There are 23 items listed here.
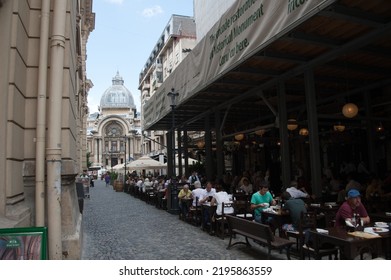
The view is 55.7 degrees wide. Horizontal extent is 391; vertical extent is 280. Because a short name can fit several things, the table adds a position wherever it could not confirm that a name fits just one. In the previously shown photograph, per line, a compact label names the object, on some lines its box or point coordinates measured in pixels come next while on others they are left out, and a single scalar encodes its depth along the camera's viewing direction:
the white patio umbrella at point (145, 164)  28.42
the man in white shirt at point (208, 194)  10.46
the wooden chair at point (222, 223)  8.97
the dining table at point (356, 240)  4.99
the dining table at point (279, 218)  7.70
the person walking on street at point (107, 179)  46.37
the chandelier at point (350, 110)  10.22
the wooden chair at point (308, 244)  5.80
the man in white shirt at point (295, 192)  9.45
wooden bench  6.39
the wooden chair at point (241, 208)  9.93
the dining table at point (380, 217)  7.03
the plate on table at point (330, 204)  8.98
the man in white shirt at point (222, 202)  9.32
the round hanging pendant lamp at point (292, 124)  13.31
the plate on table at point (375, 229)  5.51
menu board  4.46
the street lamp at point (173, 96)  13.51
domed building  103.94
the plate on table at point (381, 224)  5.91
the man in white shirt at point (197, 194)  11.11
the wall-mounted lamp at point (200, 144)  21.42
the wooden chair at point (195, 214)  11.05
